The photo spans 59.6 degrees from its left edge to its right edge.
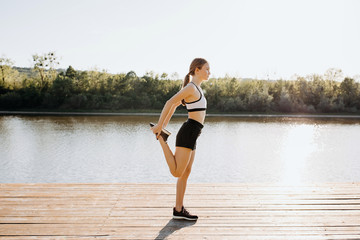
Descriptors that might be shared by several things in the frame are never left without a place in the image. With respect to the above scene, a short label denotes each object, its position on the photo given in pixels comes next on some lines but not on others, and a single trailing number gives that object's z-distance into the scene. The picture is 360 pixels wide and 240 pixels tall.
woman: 2.30
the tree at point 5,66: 29.48
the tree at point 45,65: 29.93
